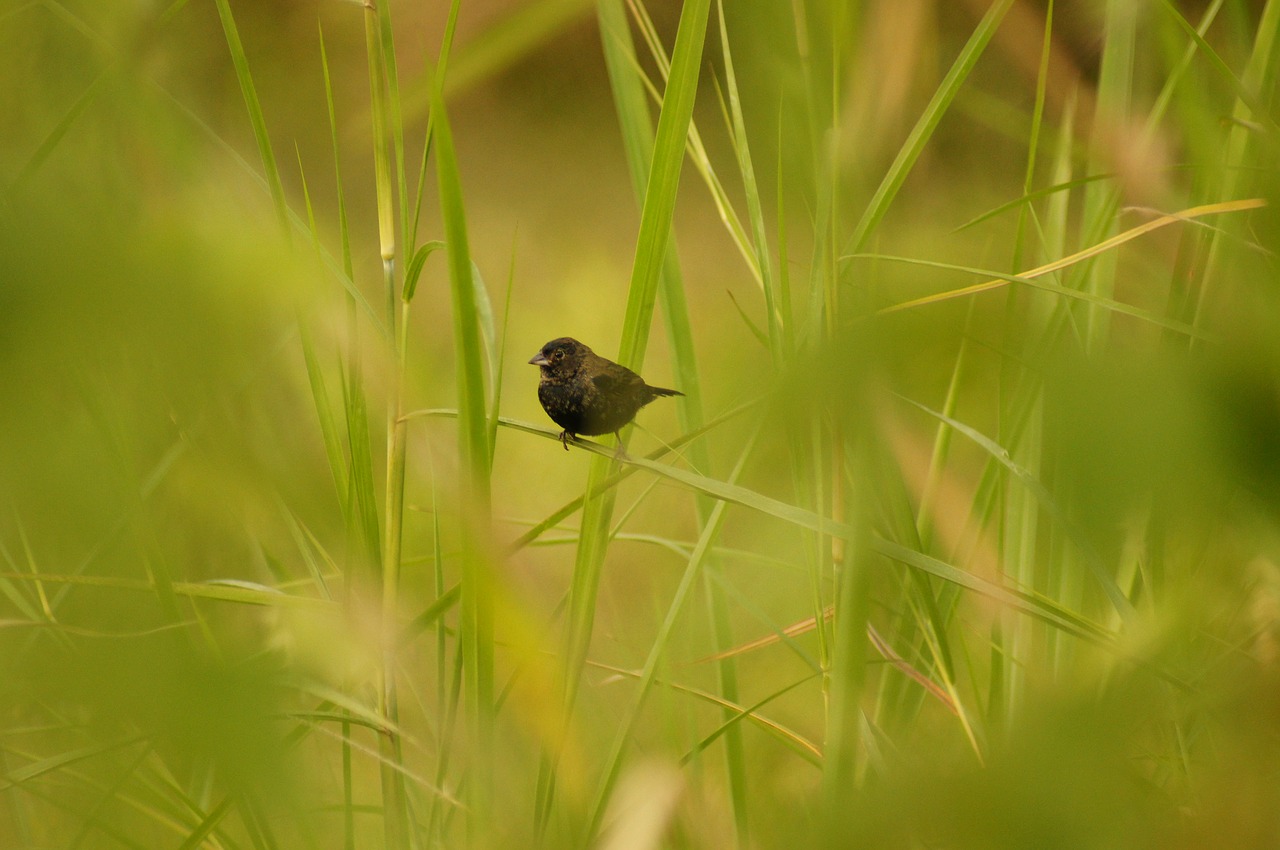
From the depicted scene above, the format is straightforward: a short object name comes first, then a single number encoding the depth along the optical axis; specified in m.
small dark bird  9.45
